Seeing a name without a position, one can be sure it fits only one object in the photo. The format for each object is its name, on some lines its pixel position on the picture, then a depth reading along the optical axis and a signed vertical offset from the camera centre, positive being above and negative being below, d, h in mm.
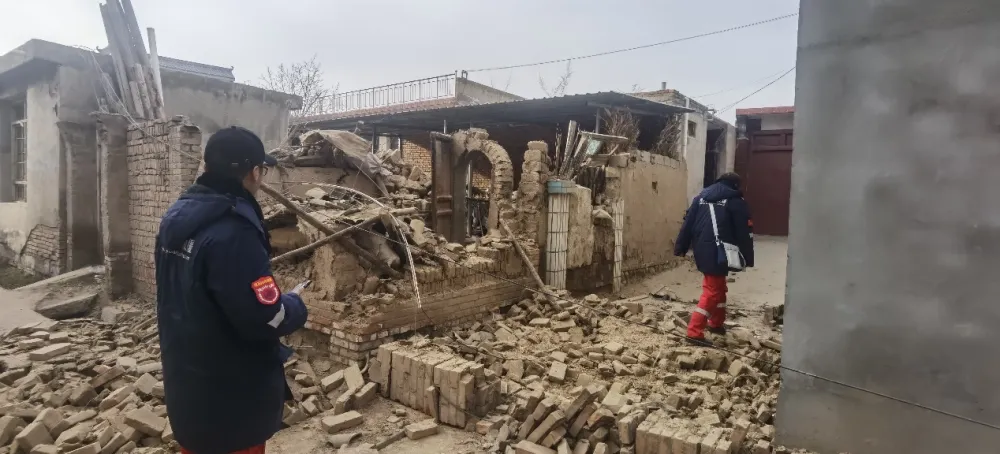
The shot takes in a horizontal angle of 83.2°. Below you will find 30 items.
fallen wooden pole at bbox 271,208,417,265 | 5277 -457
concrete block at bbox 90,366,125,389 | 4700 -1619
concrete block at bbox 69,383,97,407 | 4488 -1697
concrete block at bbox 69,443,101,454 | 3619 -1712
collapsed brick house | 5590 -318
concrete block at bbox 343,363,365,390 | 4827 -1617
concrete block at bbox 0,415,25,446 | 3822 -1692
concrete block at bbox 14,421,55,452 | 3742 -1705
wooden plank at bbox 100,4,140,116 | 8602 +1919
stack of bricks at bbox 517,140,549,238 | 7852 +46
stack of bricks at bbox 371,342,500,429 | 4359 -1531
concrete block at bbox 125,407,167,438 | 3852 -1631
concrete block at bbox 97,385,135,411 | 4324 -1646
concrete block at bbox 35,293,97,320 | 7422 -1667
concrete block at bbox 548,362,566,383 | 4965 -1564
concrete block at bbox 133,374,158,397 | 4461 -1589
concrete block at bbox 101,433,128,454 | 3701 -1717
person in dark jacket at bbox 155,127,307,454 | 2133 -480
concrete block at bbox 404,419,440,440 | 4156 -1756
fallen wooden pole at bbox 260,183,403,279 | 4840 -486
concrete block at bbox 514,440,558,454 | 3639 -1634
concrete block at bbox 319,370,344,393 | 4855 -1656
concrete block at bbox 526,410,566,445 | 3777 -1534
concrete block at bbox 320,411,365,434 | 4156 -1722
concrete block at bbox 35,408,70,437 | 3936 -1675
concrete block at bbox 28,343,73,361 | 5422 -1647
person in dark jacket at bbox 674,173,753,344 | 5719 -376
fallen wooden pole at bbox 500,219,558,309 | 7396 -902
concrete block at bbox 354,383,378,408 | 4617 -1682
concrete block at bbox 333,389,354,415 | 4477 -1694
